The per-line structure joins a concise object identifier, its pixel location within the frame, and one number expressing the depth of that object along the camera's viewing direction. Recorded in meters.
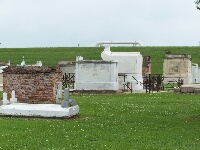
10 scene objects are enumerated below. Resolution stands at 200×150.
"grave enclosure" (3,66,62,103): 21.11
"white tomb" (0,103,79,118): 17.09
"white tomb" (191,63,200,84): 45.34
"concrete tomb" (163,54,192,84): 43.03
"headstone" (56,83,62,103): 21.38
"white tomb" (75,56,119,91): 31.72
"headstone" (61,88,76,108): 17.34
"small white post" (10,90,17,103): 20.22
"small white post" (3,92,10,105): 19.60
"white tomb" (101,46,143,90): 35.22
